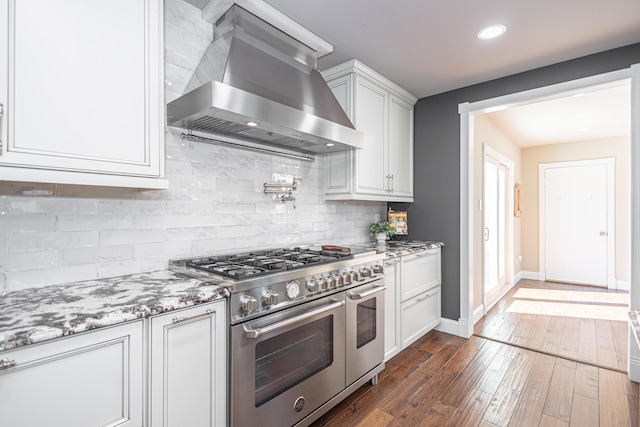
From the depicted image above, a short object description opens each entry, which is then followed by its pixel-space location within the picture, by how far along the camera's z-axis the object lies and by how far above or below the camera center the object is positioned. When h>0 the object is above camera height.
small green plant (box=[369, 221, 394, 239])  3.31 -0.15
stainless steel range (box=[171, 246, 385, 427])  1.53 -0.64
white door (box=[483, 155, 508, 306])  4.62 -0.20
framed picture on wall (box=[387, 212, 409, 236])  3.47 -0.08
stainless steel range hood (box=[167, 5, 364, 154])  1.68 +0.71
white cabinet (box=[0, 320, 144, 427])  0.98 -0.56
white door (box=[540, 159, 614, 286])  5.47 -0.11
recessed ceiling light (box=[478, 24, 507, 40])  2.23 +1.29
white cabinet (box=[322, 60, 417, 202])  2.79 +0.74
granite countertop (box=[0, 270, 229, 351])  1.01 -0.34
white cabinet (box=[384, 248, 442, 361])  2.69 -0.76
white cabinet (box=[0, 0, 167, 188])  1.17 +0.50
